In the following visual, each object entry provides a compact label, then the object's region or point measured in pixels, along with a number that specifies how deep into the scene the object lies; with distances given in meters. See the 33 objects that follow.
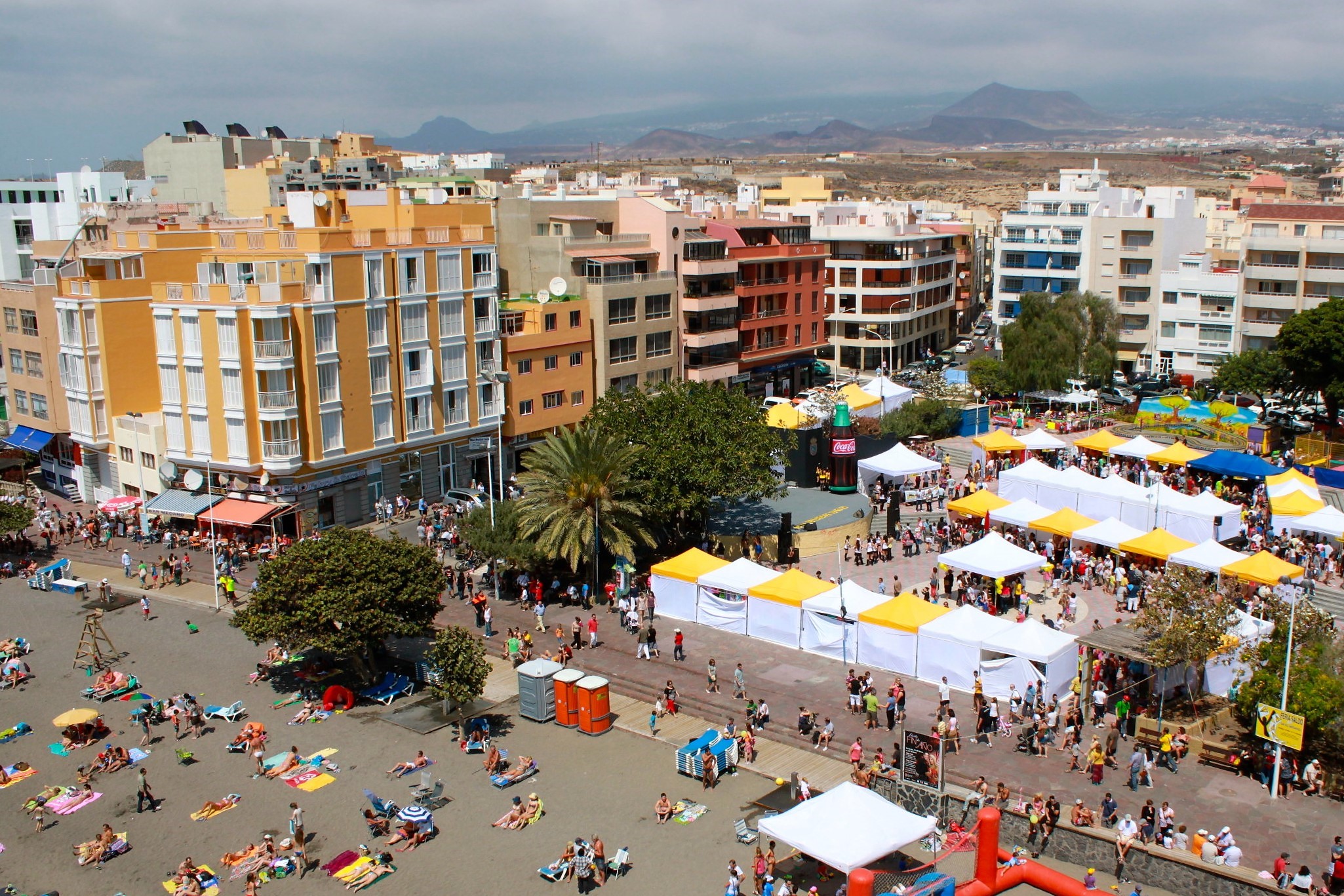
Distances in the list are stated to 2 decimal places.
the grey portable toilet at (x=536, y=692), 31.66
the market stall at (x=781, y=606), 35.51
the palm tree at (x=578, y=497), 38.53
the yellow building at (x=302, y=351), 45.38
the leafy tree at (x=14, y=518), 44.41
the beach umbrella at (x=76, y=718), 30.05
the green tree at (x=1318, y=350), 59.62
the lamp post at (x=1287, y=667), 25.50
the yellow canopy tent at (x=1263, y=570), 36.31
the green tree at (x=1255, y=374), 65.25
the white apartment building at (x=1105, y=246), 84.12
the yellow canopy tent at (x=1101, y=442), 54.75
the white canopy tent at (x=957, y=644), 31.70
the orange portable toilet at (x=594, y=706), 30.72
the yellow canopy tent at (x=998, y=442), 55.03
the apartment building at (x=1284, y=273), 72.62
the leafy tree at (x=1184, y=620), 28.33
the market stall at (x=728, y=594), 37.00
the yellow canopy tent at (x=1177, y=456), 51.78
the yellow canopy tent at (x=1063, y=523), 42.22
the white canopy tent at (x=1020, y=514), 43.62
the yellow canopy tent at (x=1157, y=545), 39.38
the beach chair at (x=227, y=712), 31.72
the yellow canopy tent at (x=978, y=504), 44.81
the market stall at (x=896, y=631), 32.91
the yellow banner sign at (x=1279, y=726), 25.23
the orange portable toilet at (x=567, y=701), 31.23
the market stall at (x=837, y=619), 34.28
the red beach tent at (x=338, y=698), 32.38
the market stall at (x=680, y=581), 38.06
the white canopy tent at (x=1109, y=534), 41.09
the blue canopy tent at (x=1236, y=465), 49.00
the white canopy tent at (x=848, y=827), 22.08
